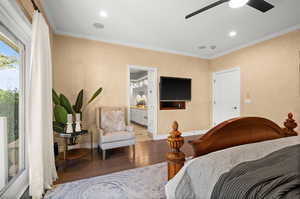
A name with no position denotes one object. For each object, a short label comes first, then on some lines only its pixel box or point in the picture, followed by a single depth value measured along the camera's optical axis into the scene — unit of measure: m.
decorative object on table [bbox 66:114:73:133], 2.16
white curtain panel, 1.48
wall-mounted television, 3.95
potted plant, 2.22
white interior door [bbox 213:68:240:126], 3.82
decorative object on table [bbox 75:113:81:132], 2.25
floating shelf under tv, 4.02
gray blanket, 0.61
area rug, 1.54
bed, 0.85
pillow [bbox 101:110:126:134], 2.94
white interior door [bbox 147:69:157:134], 3.89
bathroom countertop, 5.63
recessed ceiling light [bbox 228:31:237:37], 2.95
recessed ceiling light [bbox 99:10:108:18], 2.26
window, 1.43
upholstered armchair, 2.51
